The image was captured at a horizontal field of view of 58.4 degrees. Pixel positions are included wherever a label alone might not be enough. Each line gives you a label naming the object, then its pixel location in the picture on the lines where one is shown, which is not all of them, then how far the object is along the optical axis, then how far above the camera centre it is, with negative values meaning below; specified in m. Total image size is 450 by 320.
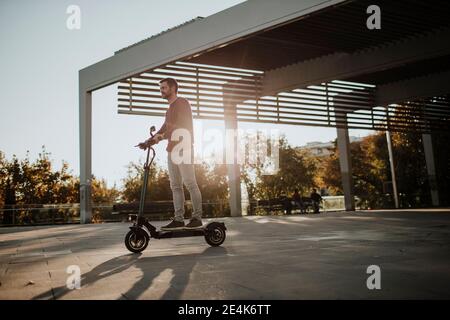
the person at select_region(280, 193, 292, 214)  22.73 -0.54
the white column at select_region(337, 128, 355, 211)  20.30 +1.20
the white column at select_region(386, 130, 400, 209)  24.42 +0.61
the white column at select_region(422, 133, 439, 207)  22.45 +1.21
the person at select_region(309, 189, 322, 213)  22.38 -0.33
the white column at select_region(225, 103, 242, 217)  17.33 +0.67
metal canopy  11.57 +5.31
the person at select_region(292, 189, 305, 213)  23.02 -0.40
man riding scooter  4.95 +0.49
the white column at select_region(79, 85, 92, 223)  15.02 +1.83
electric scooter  4.73 -0.39
